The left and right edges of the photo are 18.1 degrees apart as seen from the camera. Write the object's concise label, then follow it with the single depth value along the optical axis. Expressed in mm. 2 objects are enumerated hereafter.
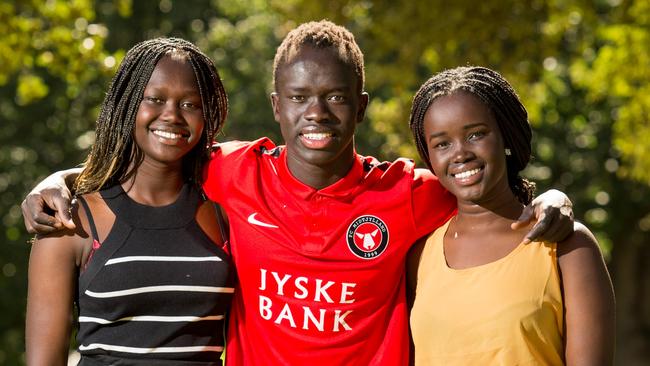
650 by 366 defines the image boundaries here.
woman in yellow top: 7424
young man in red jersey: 8518
